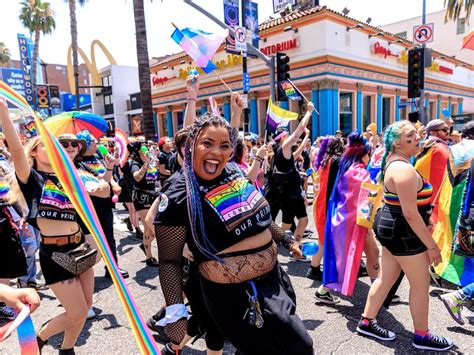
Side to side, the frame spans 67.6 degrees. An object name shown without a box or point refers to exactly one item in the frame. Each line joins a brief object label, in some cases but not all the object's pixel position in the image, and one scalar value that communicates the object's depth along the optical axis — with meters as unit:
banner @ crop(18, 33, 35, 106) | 23.70
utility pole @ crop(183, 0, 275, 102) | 8.95
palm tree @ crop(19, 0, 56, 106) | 31.12
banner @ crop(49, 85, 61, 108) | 16.17
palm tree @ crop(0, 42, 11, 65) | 43.38
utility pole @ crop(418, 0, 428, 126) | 10.12
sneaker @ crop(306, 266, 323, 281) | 4.46
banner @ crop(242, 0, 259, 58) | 11.97
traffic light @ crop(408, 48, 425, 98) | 9.88
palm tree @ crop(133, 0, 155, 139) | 11.61
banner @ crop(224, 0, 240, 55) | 11.02
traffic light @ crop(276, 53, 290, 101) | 10.70
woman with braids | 1.85
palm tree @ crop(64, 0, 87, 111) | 21.39
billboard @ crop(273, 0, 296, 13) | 22.60
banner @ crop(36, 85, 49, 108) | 14.97
